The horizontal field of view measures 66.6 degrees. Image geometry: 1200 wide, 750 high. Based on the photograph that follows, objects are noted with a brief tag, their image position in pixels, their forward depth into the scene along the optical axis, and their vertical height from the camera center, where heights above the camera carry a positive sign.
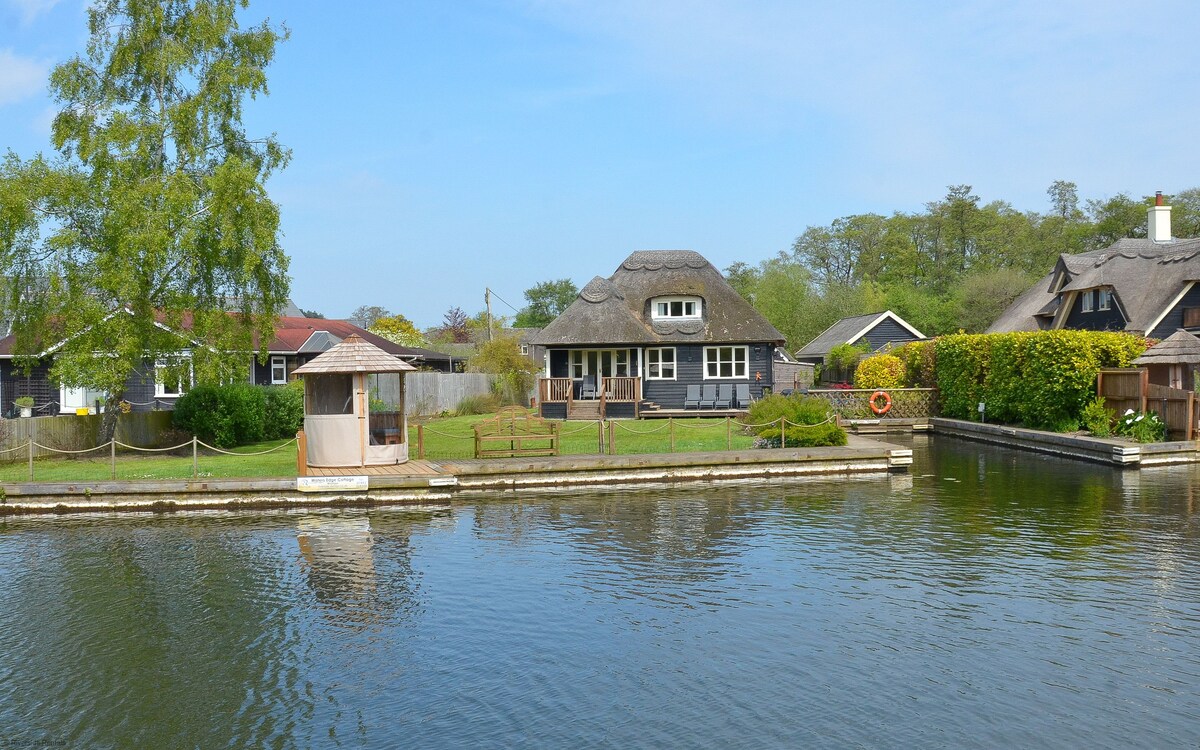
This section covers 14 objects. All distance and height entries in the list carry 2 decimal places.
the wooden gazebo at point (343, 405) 20.81 -0.45
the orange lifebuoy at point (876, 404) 38.31 -1.30
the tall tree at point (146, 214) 22.64 +4.46
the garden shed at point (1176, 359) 26.23 +0.17
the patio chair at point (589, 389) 38.25 -0.40
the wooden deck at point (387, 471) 20.38 -1.97
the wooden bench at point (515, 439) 23.38 -1.51
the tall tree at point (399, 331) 64.81 +4.15
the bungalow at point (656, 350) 37.84 +1.18
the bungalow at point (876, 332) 52.47 +2.33
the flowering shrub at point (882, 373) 41.42 -0.03
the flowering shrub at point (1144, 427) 25.98 -1.78
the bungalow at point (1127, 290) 38.22 +3.46
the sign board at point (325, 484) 19.61 -2.10
